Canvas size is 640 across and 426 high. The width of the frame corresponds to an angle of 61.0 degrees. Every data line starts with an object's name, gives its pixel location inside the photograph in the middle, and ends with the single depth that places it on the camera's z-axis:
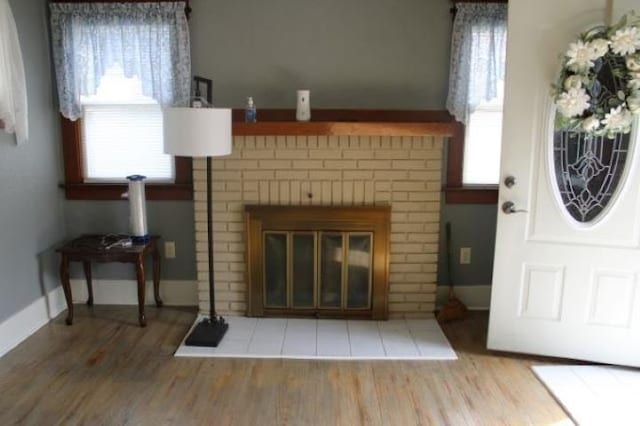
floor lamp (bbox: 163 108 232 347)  2.87
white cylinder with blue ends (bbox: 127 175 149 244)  3.48
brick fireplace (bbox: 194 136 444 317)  3.48
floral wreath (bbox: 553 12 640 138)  2.55
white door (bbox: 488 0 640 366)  2.80
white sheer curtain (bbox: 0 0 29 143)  2.93
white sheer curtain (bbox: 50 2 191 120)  3.43
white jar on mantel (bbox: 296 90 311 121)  3.33
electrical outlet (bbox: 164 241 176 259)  3.81
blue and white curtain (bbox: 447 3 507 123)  3.41
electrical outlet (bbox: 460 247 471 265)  3.79
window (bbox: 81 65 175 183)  3.57
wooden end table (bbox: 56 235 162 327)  3.36
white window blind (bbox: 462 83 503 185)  3.57
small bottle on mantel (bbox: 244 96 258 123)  3.35
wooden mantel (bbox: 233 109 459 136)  3.26
